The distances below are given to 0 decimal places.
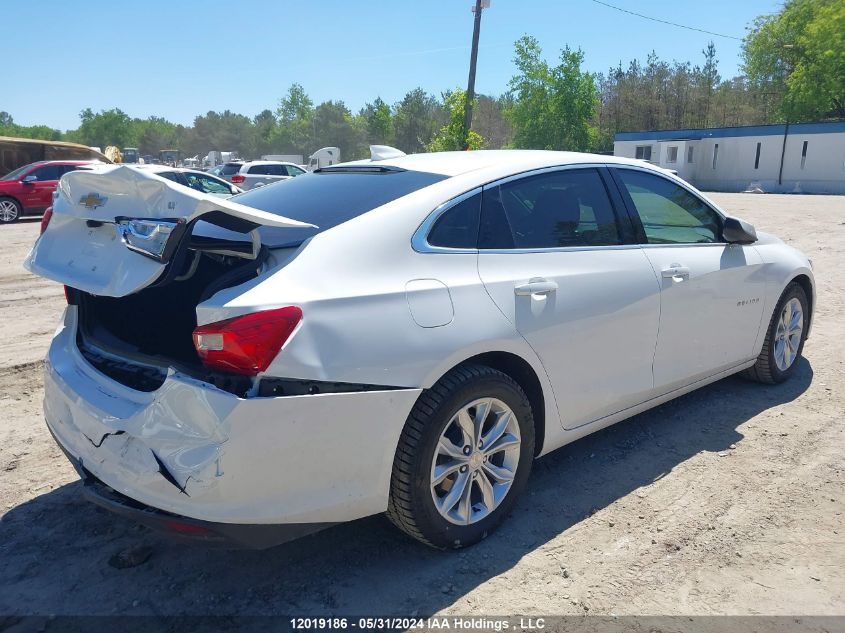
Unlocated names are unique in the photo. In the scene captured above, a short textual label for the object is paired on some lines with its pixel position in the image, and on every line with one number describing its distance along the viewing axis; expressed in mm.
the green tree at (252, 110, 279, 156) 117431
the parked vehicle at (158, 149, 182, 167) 71025
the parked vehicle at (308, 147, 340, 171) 40481
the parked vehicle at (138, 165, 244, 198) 15867
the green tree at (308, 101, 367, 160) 100994
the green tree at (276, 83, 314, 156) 108562
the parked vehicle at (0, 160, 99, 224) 17531
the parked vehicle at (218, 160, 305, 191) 23828
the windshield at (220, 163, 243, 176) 25502
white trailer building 41594
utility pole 21891
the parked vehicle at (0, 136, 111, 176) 24750
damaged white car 2293
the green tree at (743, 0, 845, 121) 55844
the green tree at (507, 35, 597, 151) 62500
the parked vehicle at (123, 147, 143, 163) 57234
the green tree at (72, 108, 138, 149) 126625
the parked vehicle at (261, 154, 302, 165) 80394
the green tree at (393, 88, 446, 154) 81875
